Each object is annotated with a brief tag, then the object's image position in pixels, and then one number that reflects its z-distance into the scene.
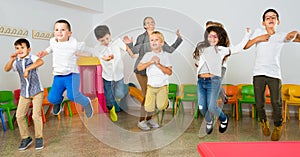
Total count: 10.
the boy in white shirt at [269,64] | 3.44
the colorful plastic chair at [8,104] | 4.58
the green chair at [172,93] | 2.79
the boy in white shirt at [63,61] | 3.09
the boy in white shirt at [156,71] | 2.41
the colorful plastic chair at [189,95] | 3.12
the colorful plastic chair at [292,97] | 5.07
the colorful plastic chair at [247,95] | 5.30
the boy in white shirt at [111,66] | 2.41
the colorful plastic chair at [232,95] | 5.42
